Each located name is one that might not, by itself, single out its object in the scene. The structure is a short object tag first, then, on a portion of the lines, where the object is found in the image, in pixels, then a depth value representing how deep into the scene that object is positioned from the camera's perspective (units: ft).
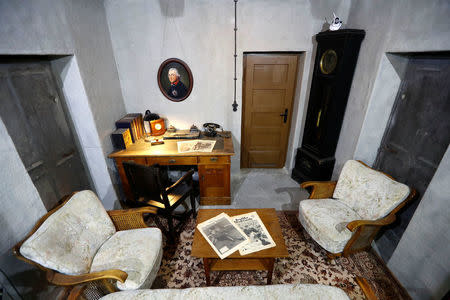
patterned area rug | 5.72
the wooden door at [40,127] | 4.94
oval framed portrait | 8.91
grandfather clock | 7.14
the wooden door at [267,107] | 9.46
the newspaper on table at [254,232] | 5.13
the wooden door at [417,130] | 5.25
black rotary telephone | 9.32
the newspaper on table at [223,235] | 5.12
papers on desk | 7.95
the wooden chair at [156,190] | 6.09
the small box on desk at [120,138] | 7.84
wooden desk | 7.69
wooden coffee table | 4.99
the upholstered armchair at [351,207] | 5.64
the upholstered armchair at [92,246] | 4.12
